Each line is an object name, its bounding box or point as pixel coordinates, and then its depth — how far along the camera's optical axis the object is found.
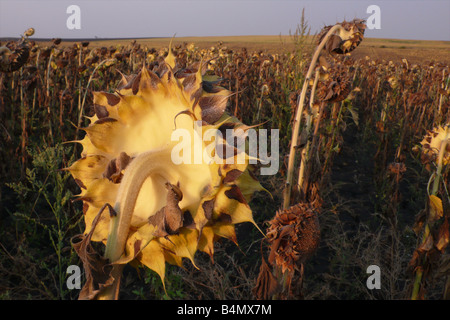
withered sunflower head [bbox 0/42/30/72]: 1.83
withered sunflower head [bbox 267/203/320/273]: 1.04
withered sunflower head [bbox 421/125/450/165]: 1.70
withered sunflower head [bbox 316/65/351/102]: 1.79
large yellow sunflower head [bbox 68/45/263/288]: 0.66
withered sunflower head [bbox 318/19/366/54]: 1.35
